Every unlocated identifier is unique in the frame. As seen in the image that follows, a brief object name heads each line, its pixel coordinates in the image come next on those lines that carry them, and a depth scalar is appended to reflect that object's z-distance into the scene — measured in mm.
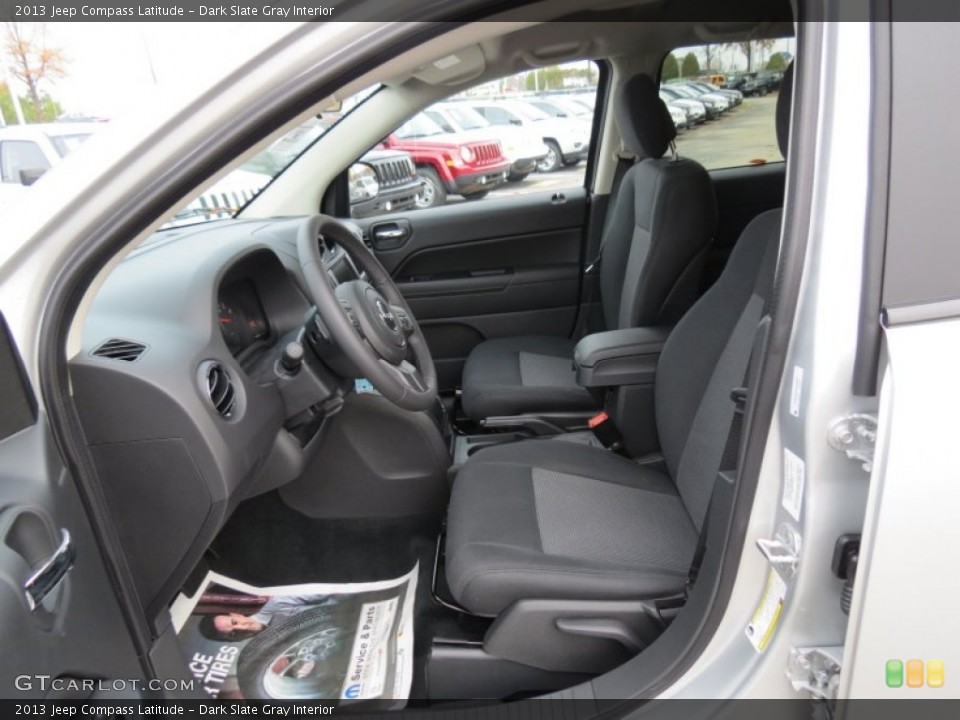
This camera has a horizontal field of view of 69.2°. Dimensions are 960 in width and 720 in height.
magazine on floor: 1370
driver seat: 1219
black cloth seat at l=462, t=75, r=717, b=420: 1997
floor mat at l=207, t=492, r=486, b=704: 1721
